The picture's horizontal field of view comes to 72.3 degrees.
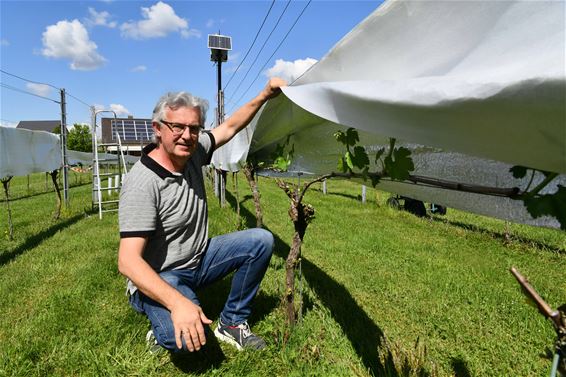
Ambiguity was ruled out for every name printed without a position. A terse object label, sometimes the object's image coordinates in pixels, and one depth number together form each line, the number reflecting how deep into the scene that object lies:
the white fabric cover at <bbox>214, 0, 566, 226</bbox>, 0.76
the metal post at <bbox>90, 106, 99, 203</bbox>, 9.05
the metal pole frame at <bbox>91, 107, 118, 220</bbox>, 8.84
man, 1.92
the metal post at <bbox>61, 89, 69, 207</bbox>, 8.68
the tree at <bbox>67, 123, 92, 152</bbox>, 45.62
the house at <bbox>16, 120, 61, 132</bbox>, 71.69
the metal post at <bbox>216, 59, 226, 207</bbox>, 8.70
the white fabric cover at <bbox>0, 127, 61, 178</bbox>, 5.71
